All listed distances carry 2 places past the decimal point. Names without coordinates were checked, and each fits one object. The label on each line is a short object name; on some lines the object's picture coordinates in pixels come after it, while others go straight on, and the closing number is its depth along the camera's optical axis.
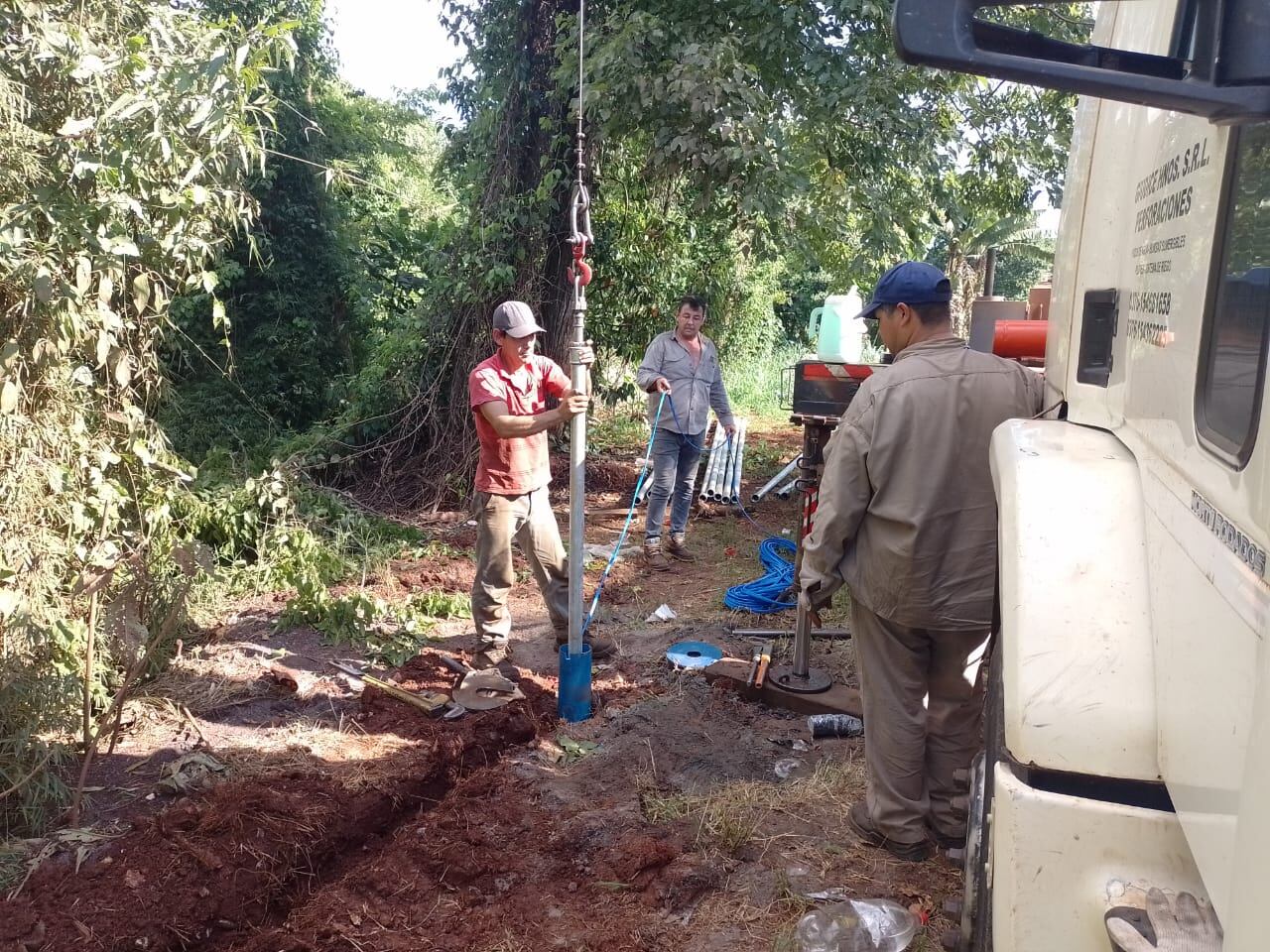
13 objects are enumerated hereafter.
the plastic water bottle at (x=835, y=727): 4.43
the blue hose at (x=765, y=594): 6.25
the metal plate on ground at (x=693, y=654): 5.32
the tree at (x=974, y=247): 15.65
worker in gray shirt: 7.30
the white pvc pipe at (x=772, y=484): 9.80
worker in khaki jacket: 3.03
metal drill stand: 4.68
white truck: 1.15
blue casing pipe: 4.61
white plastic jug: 6.66
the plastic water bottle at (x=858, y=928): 2.83
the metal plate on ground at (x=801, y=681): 4.77
